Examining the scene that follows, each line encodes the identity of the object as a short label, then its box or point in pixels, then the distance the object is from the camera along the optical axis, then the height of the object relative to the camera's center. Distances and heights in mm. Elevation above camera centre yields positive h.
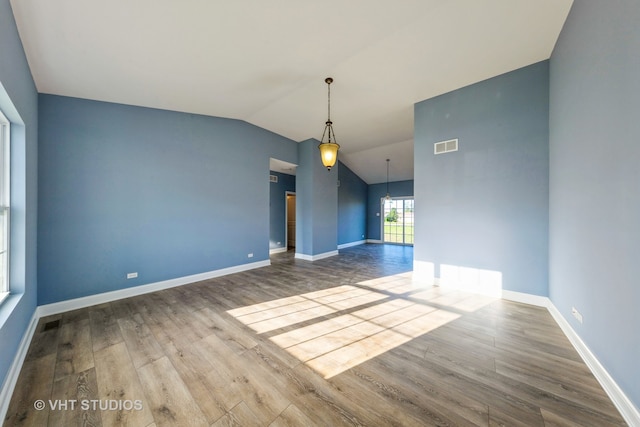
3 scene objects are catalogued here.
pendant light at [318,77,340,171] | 3559 +908
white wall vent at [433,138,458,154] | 4090 +1155
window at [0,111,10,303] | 2193 +64
